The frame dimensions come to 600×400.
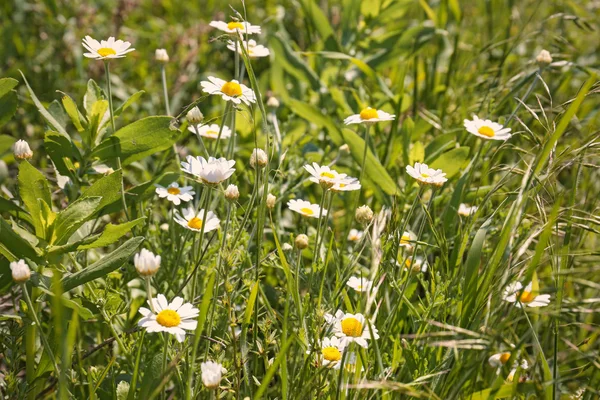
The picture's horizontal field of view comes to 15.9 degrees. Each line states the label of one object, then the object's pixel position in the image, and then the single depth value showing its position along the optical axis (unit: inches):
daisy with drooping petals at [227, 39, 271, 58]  47.2
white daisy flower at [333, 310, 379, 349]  42.4
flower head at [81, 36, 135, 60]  45.3
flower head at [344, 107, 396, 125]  45.6
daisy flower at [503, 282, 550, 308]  44.6
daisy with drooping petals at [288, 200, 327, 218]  45.9
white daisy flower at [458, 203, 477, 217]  48.2
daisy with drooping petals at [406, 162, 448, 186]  44.4
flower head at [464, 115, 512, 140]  46.0
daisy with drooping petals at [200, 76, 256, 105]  44.7
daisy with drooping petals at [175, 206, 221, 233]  44.6
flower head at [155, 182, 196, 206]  45.9
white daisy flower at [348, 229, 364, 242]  48.5
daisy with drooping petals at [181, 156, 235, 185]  42.5
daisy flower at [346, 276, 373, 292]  45.6
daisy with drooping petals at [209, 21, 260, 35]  46.4
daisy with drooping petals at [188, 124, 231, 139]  47.9
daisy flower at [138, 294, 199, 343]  41.6
